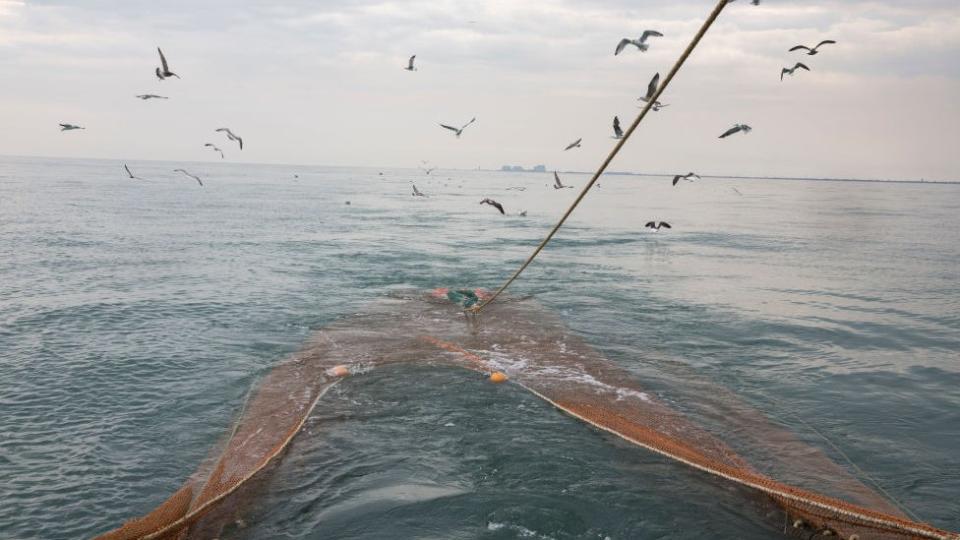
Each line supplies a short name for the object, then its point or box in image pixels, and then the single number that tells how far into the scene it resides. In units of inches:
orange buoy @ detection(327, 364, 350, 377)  460.1
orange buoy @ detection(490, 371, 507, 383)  450.6
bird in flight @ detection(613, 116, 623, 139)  518.9
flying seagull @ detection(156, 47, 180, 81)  578.2
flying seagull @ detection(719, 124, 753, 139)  562.4
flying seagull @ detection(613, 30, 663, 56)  505.7
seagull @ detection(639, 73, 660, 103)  410.7
